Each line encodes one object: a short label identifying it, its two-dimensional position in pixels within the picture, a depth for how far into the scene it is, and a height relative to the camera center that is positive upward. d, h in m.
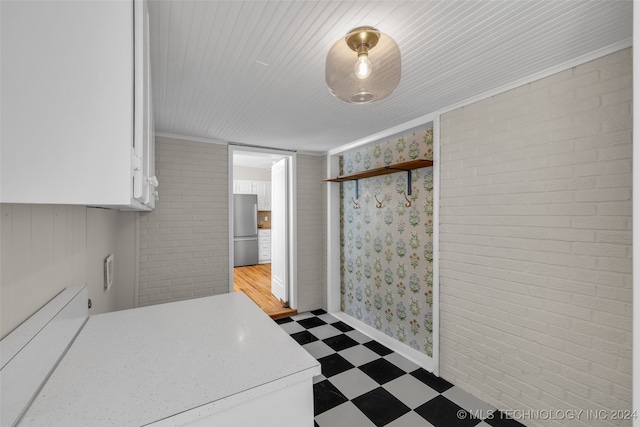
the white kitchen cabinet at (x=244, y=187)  6.50 +0.59
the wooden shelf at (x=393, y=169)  2.29 +0.40
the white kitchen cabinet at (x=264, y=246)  6.66 -0.88
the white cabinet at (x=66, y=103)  0.52 +0.22
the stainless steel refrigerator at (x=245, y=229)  6.21 -0.43
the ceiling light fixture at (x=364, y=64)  1.19 +0.66
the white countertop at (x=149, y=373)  0.68 -0.51
